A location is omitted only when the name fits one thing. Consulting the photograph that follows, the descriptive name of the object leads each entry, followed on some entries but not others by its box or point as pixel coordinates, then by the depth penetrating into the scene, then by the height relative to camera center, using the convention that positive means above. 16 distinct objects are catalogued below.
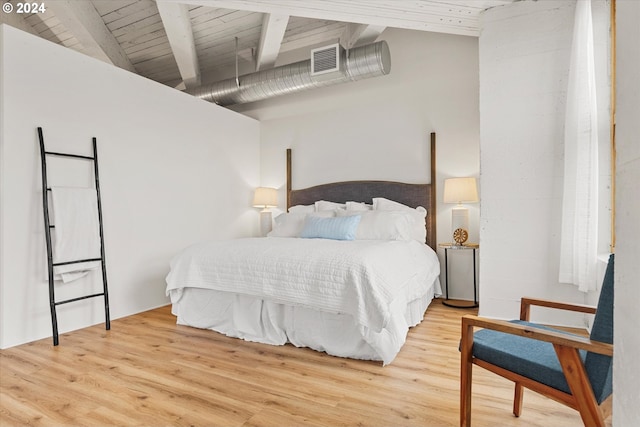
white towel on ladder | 3.05 -0.25
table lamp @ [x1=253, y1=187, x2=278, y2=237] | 5.27 -0.09
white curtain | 2.63 +0.14
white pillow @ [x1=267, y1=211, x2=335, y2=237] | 4.22 -0.35
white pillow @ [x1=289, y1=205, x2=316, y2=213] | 4.76 -0.20
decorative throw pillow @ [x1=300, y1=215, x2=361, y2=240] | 3.64 -0.35
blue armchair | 1.23 -0.66
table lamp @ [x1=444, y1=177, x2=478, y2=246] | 3.84 -0.10
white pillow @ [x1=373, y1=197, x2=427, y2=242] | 4.03 -0.23
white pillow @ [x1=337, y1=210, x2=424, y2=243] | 3.64 -0.35
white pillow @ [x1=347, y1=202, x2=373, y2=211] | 4.39 -0.18
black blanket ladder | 2.88 -0.49
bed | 2.41 -0.68
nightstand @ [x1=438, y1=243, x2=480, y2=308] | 3.83 -0.99
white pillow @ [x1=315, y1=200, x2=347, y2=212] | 4.60 -0.16
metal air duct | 4.16 +1.44
